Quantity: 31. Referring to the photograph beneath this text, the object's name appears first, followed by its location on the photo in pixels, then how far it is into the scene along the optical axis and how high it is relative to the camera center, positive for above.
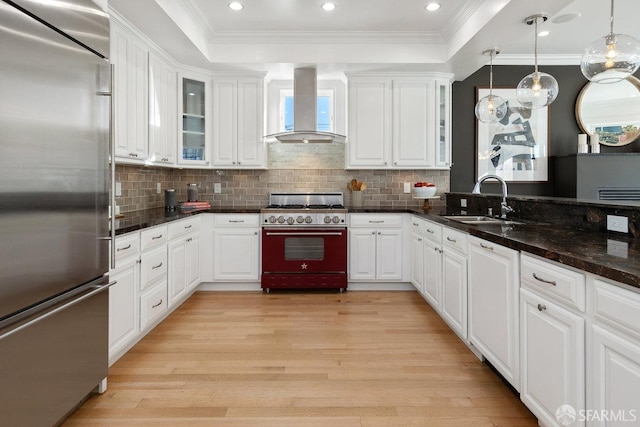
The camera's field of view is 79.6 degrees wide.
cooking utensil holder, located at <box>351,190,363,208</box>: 4.62 +0.15
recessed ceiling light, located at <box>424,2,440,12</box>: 3.36 +1.81
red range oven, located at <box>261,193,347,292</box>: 4.10 -0.41
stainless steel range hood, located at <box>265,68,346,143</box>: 4.24 +1.12
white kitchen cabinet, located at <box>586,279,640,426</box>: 1.17 -0.47
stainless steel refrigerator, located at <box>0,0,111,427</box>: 1.41 +0.02
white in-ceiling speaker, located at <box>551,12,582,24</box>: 3.55 +1.82
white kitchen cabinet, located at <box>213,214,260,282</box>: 4.14 -0.41
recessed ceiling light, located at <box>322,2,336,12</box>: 3.35 +1.80
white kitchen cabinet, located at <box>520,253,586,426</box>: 1.43 -0.53
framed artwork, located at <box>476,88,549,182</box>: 4.70 +0.80
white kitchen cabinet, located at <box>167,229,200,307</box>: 3.31 -0.52
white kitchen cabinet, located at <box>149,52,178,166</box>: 3.51 +0.97
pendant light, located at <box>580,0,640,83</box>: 2.03 +0.82
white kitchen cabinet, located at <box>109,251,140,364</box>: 2.29 -0.61
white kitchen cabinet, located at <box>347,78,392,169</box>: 4.36 +1.00
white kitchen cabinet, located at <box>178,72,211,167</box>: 4.15 +1.01
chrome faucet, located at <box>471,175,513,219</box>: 3.10 +0.03
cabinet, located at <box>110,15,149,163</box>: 2.86 +0.94
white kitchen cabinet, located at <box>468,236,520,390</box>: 1.92 -0.53
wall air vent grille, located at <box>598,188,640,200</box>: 4.44 +0.20
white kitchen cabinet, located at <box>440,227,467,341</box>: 2.64 -0.52
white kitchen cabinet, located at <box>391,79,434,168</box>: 4.36 +0.99
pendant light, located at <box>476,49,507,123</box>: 3.46 +0.92
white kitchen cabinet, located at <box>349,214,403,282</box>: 4.18 -0.39
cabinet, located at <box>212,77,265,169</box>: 4.38 +1.02
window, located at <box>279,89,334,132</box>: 4.64 +1.22
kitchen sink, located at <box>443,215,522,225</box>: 2.93 -0.07
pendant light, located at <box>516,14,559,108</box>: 2.95 +0.94
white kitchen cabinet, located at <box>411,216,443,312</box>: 3.22 -0.45
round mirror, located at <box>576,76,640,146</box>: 4.68 +1.23
